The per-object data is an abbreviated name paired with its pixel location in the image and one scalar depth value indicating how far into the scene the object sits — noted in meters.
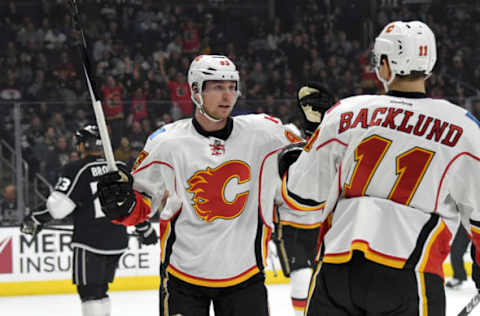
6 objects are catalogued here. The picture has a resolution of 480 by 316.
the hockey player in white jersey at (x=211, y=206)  5.38
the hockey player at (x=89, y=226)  8.75
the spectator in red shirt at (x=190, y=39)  21.94
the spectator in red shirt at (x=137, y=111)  14.41
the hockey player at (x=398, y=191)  3.92
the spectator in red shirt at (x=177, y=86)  19.23
